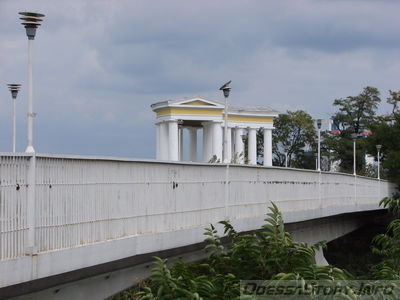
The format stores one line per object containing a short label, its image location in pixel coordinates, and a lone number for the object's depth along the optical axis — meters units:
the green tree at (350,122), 99.56
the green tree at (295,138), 102.88
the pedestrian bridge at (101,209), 9.73
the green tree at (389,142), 60.10
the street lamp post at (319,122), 41.57
